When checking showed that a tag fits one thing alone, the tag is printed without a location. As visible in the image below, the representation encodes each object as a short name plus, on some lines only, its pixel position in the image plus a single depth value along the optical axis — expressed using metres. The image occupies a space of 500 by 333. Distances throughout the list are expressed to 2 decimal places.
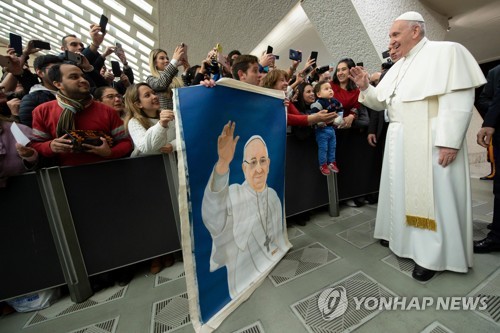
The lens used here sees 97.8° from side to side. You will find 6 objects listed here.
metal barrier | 1.50
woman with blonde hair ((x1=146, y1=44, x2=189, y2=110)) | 1.96
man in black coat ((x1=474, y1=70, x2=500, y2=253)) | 1.65
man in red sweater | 1.51
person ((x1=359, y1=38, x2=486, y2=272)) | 1.42
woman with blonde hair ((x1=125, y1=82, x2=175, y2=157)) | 1.78
